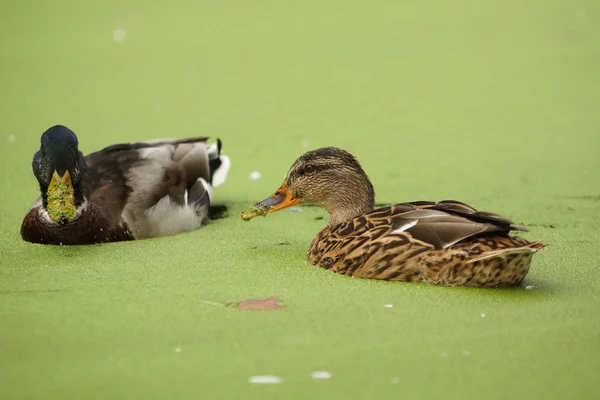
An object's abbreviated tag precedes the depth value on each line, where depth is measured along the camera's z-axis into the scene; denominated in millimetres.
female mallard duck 8625
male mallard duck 10703
